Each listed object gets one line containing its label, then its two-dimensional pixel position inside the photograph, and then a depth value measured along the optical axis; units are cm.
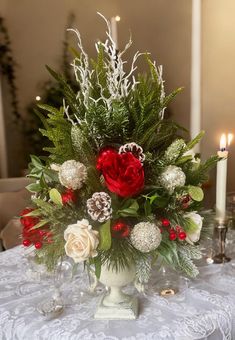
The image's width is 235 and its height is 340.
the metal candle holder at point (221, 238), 109
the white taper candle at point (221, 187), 105
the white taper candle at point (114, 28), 243
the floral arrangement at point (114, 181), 75
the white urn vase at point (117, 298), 81
